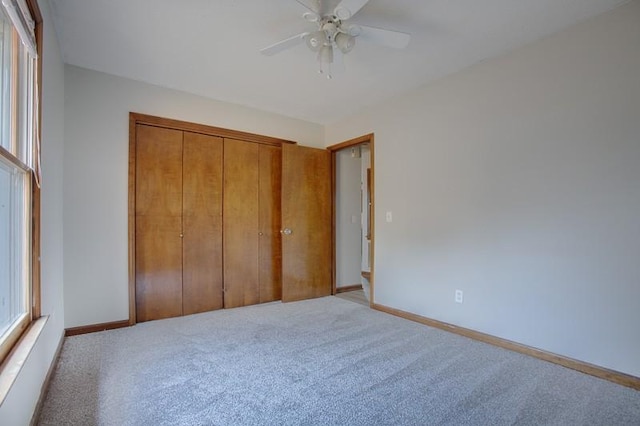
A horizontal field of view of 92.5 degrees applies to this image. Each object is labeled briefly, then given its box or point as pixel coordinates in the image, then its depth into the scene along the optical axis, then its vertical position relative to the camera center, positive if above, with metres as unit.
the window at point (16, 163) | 1.38 +0.25
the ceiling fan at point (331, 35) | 1.94 +1.17
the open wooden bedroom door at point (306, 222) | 3.99 -0.14
